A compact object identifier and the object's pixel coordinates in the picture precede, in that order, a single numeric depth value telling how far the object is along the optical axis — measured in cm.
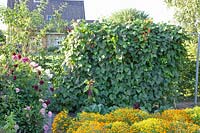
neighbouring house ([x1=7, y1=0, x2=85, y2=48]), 2211
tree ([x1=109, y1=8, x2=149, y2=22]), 2034
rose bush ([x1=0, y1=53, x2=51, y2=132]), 409
